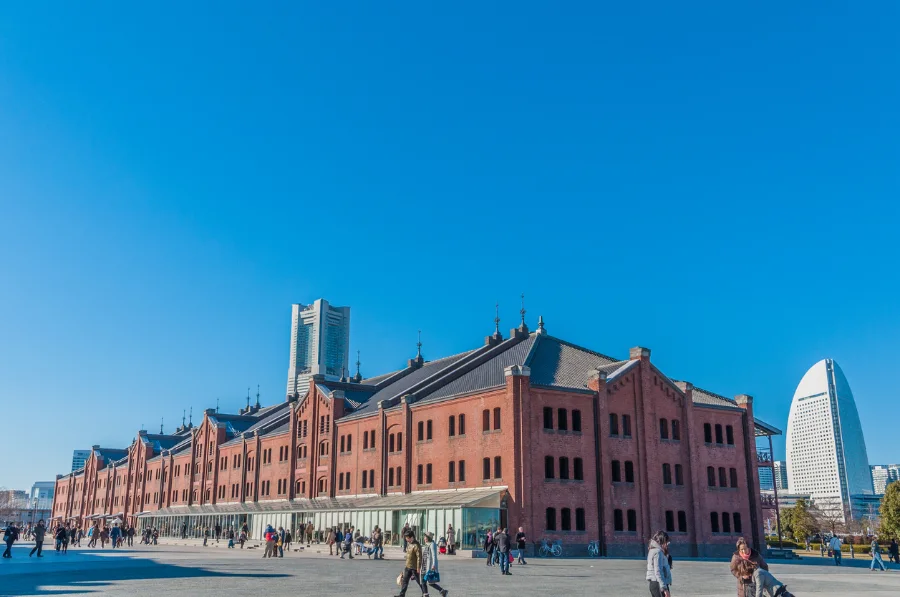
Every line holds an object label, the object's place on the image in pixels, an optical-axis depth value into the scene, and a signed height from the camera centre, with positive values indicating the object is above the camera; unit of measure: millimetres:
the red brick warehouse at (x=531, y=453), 47750 +3445
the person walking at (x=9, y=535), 38812 -1494
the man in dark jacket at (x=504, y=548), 30156 -1567
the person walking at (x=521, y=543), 38875 -1804
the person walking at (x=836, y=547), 42688 -2153
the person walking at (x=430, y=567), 17891 -1347
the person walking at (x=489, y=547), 37125 -1963
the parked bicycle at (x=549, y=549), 45344 -2387
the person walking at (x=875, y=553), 38188 -2182
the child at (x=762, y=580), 12484 -1122
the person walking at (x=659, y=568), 13484 -1018
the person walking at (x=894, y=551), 47500 -2588
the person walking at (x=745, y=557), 12969 -872
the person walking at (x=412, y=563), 17891 -1254
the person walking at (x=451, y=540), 45188 -1901
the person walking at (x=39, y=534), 39000 -1401
